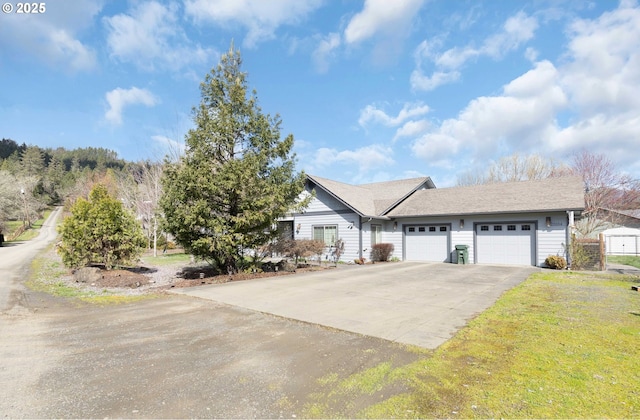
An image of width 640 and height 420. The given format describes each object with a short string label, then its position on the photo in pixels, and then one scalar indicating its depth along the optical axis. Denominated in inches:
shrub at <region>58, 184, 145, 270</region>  451.5
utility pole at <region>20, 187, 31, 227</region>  1716.4
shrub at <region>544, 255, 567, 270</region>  547.5
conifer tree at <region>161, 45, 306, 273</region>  412.2
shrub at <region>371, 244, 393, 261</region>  704.4
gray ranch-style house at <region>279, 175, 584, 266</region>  585.3
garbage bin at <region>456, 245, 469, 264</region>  645.3
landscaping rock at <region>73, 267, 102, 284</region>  412.2
